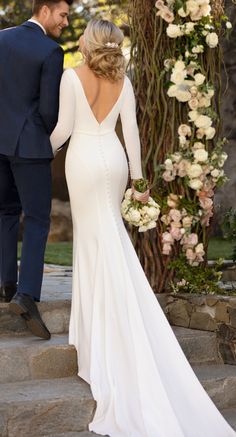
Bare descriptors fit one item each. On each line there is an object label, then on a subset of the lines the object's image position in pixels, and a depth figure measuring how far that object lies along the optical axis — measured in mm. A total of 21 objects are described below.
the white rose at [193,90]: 7952
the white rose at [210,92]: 7952
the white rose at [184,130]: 7996
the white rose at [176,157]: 7946
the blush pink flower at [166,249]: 8097
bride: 6461
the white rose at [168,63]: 8052
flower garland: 7935
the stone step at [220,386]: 7259
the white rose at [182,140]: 7974
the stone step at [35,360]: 6801
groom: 6868
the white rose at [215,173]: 7969
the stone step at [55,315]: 7500
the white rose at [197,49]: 7991
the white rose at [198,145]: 7991
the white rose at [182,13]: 7907
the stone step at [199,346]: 7801
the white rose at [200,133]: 8024
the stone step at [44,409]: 6193
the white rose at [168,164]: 7929
